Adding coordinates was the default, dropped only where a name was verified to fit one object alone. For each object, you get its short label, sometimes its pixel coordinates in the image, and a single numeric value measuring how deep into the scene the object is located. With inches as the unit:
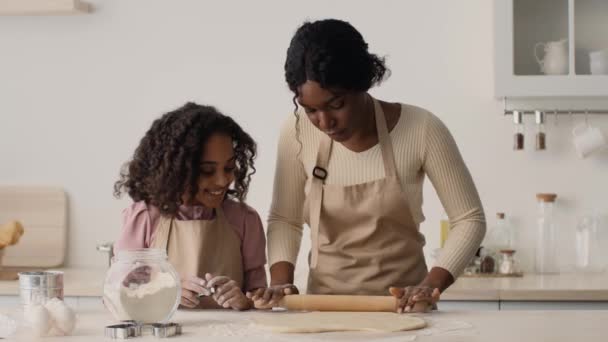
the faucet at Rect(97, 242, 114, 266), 138.8
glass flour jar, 75.9
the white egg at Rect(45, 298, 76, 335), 75.8
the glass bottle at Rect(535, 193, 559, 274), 140.5
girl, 93.2
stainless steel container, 78.6
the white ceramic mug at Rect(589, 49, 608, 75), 132.3
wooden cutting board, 148.1
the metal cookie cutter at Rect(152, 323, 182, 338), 75.2
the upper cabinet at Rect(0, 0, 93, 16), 140.6
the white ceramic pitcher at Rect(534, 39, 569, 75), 132.3
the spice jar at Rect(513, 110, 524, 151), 138.5
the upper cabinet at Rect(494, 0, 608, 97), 131.4
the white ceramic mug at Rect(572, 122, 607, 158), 137.6
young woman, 94.4
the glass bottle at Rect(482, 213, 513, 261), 139.5
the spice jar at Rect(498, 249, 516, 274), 135.9
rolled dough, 76.2
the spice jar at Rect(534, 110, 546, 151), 137.8
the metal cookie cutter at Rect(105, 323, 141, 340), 74.6
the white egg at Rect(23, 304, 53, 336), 75.5
